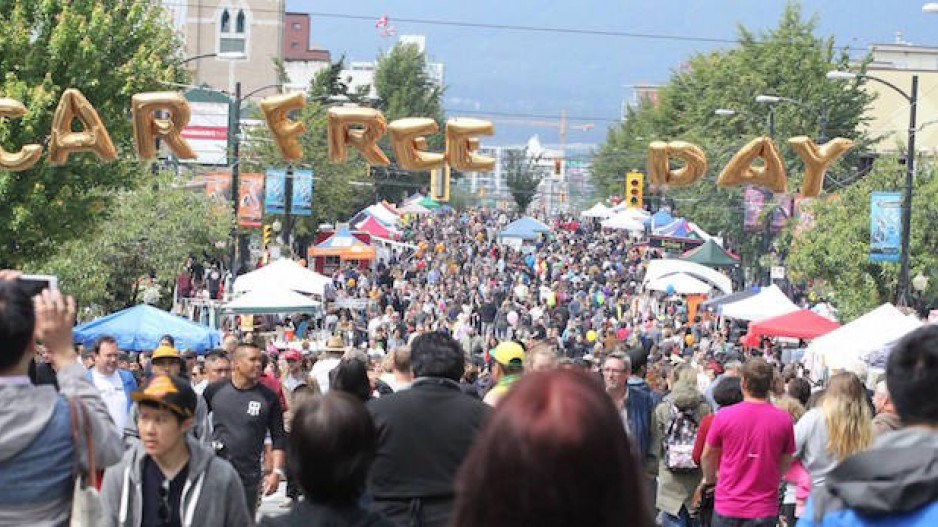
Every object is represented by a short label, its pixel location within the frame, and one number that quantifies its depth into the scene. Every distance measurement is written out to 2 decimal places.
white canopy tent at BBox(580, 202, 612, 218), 105.43
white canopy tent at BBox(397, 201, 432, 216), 101.38
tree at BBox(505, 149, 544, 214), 190.50
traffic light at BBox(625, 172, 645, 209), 63.62
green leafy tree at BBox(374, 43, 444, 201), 114.12
